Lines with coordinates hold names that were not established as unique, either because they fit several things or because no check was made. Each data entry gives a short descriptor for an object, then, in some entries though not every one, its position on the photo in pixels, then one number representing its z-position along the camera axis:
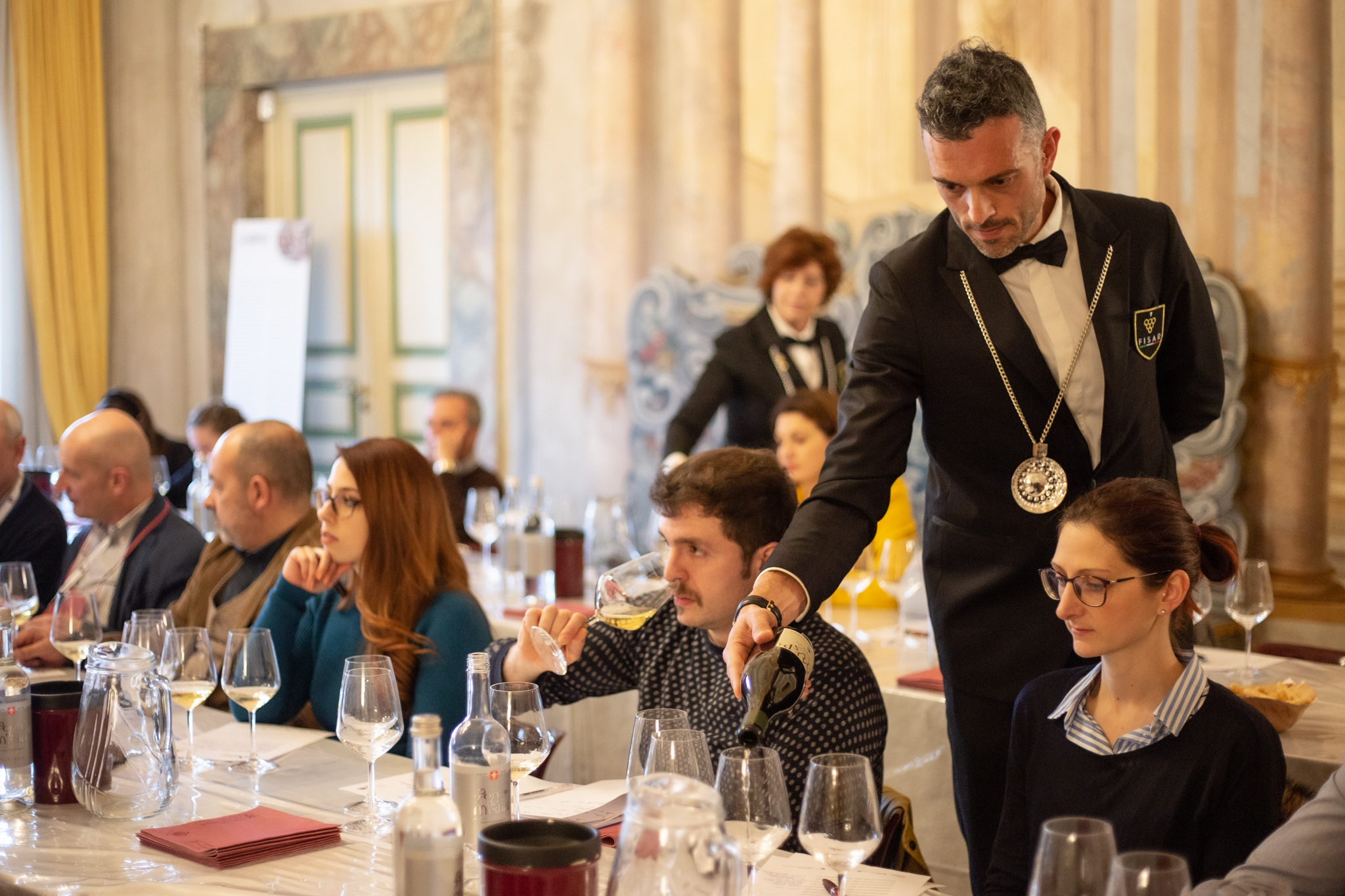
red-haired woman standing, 4.75
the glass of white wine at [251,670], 2.16
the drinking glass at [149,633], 2.23
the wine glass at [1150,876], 1.04
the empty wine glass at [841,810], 1.34
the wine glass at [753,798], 1.37
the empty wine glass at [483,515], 4.19
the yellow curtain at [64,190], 7.84
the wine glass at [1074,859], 1.10
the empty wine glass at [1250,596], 2.72
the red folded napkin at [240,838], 1.68
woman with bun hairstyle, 1.72
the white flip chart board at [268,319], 7.63
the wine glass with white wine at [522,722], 1.75
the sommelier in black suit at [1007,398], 1.92
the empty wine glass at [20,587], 2.87
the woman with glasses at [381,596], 2.49
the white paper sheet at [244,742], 2.26
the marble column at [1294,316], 4.48
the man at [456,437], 5.31
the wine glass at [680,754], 1.48
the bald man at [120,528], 3.37
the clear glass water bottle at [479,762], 1.66
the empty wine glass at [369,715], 1.86
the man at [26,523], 3.81
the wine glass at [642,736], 1.59
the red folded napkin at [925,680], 2.71
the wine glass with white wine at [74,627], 2.55
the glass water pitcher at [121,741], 1.84
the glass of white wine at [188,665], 2.22
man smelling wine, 2.00
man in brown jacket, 3.15
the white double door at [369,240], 7.54
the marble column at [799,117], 6.02
